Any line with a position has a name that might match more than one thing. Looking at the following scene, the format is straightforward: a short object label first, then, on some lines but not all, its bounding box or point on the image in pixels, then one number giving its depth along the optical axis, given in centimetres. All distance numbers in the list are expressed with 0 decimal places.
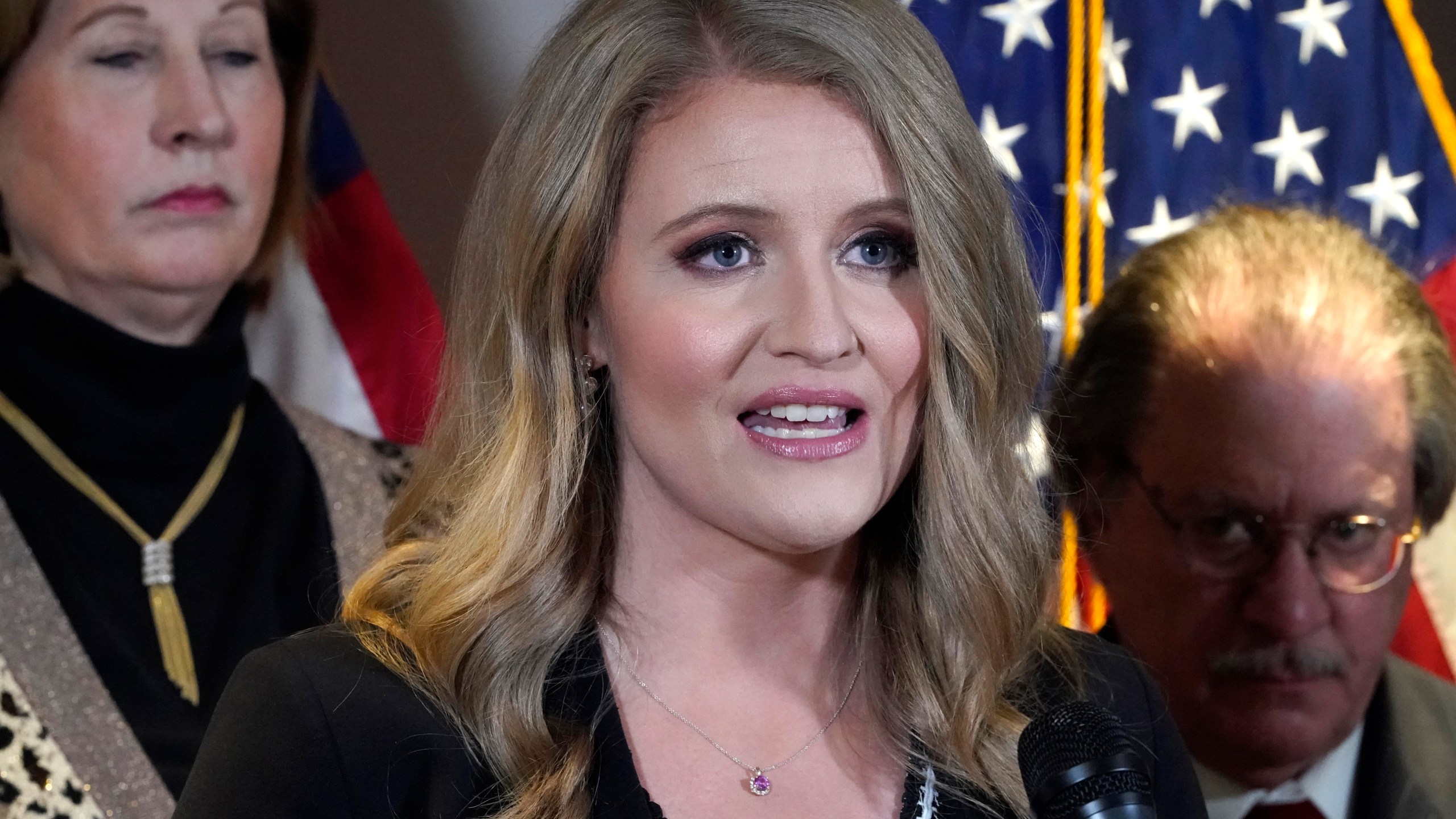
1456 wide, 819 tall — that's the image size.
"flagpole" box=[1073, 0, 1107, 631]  430
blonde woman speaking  306
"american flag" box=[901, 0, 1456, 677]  415
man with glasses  395
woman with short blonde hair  438
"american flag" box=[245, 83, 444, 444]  529
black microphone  220
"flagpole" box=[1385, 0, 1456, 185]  415
